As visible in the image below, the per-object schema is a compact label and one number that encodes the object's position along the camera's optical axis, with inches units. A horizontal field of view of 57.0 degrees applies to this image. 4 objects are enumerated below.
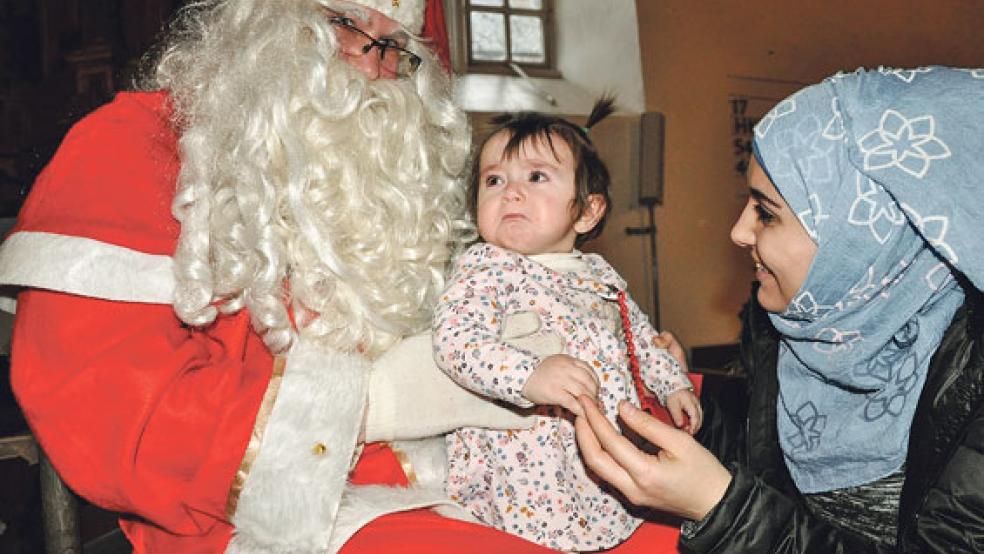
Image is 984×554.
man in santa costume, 24.8
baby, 28.0
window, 110.8
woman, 24.7
